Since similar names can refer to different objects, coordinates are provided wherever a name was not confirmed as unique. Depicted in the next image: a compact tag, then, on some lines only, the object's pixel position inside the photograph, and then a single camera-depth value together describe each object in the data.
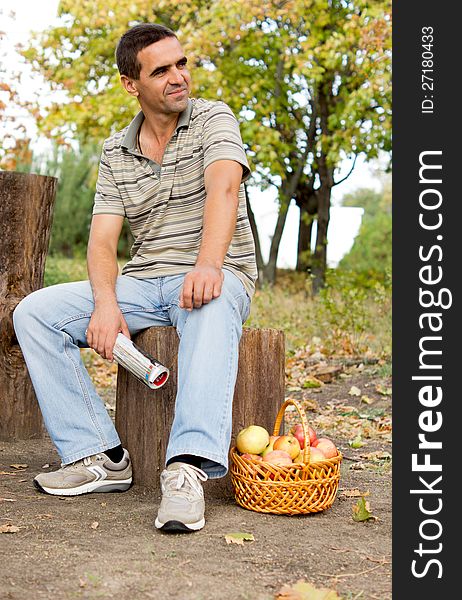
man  3.10
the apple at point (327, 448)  3.17
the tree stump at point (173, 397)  3.35
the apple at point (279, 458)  3.00
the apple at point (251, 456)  3.04
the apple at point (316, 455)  3.07
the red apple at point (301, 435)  3.18
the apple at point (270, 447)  3.11
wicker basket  2.98
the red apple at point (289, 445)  3.08
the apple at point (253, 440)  3.11
